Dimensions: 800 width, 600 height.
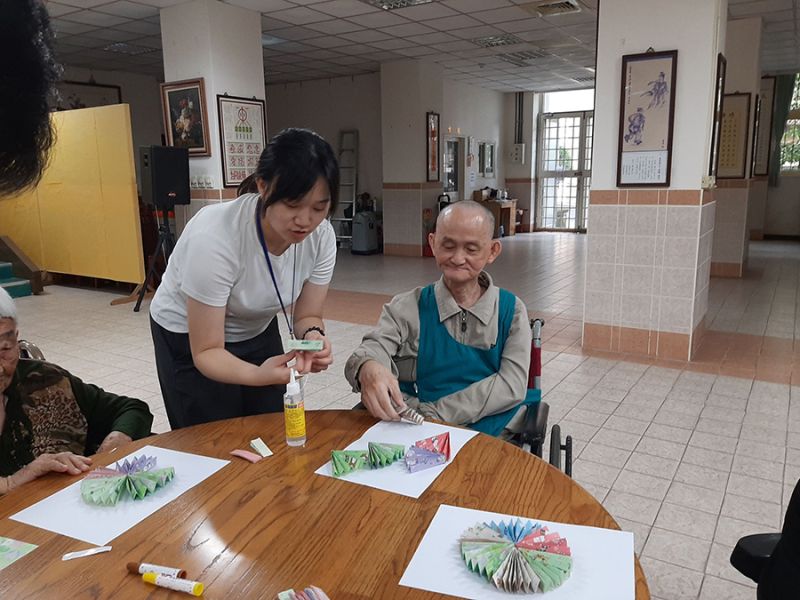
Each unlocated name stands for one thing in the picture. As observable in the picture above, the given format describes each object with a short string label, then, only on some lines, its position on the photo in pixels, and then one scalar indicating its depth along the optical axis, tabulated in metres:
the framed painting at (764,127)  10.92
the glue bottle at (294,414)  1.39
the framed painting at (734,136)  7.16
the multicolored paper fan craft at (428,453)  1.32
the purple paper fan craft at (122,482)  1.18
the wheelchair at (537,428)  1.68
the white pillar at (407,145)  9.55
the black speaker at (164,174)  6.09
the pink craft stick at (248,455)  1.34
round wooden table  0.94
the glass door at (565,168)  13.36
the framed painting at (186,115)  6.32
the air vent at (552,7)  6.37
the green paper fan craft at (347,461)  1.29
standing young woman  1.52
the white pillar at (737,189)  7.08
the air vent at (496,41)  7.98
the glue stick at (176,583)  0.91
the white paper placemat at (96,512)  1.08
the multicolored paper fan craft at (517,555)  0.92
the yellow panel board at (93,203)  6.83
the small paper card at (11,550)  1.00
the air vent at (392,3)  6.29
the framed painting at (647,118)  4.13
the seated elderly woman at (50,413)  1.51
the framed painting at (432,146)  9.67
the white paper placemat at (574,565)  0.92
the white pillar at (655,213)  4.09
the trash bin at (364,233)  10.64
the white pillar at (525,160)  13.45
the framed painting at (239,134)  6.41
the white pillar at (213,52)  6.16
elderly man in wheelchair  1.76
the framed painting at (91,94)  9.19
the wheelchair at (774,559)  1.07
